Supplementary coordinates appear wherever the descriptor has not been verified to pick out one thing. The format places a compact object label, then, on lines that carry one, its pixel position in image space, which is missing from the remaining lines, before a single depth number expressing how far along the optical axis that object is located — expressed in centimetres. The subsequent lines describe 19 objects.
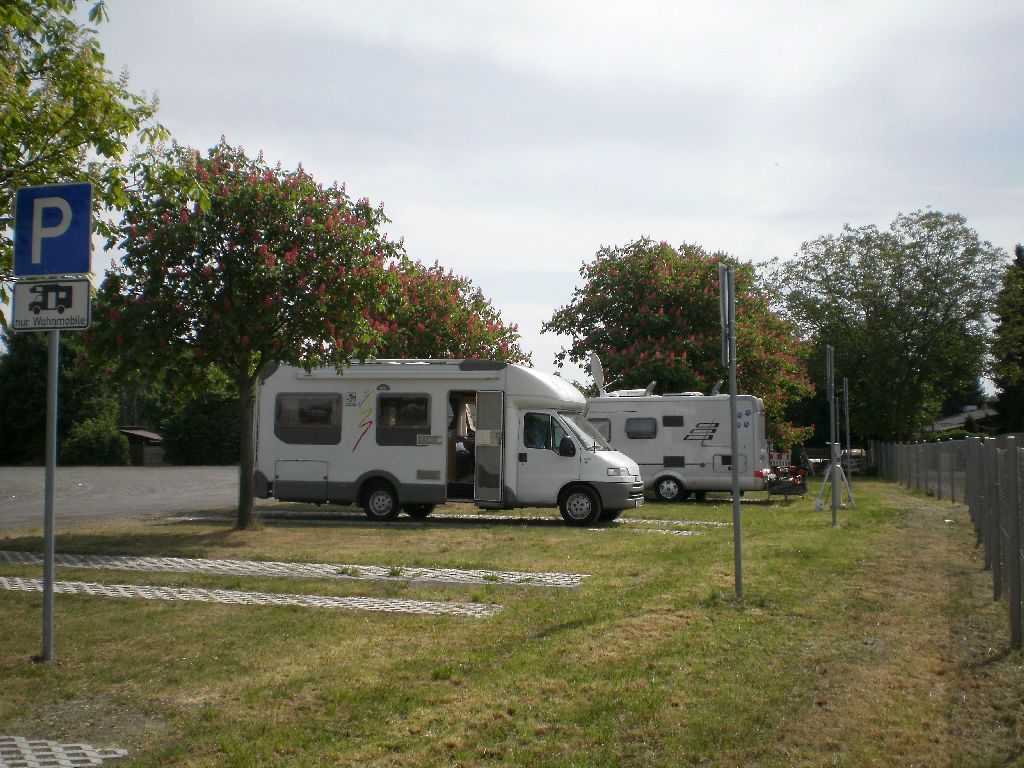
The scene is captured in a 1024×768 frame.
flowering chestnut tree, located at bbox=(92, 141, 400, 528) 1382
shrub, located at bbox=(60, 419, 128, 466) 5422
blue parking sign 679
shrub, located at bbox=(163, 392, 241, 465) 5541
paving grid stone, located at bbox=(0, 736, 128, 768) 477
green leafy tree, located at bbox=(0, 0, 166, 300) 905
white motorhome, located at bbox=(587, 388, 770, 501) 2350
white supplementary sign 675
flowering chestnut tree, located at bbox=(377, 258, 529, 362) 2352
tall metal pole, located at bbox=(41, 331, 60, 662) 666
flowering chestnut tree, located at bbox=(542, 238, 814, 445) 2898
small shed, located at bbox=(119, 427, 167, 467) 5859
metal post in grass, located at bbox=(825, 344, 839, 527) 1659
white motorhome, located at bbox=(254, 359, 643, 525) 1777
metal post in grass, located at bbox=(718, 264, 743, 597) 907
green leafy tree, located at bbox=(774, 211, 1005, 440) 5072
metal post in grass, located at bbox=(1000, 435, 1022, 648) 696
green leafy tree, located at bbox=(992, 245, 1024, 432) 5131
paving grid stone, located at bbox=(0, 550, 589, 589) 1035
